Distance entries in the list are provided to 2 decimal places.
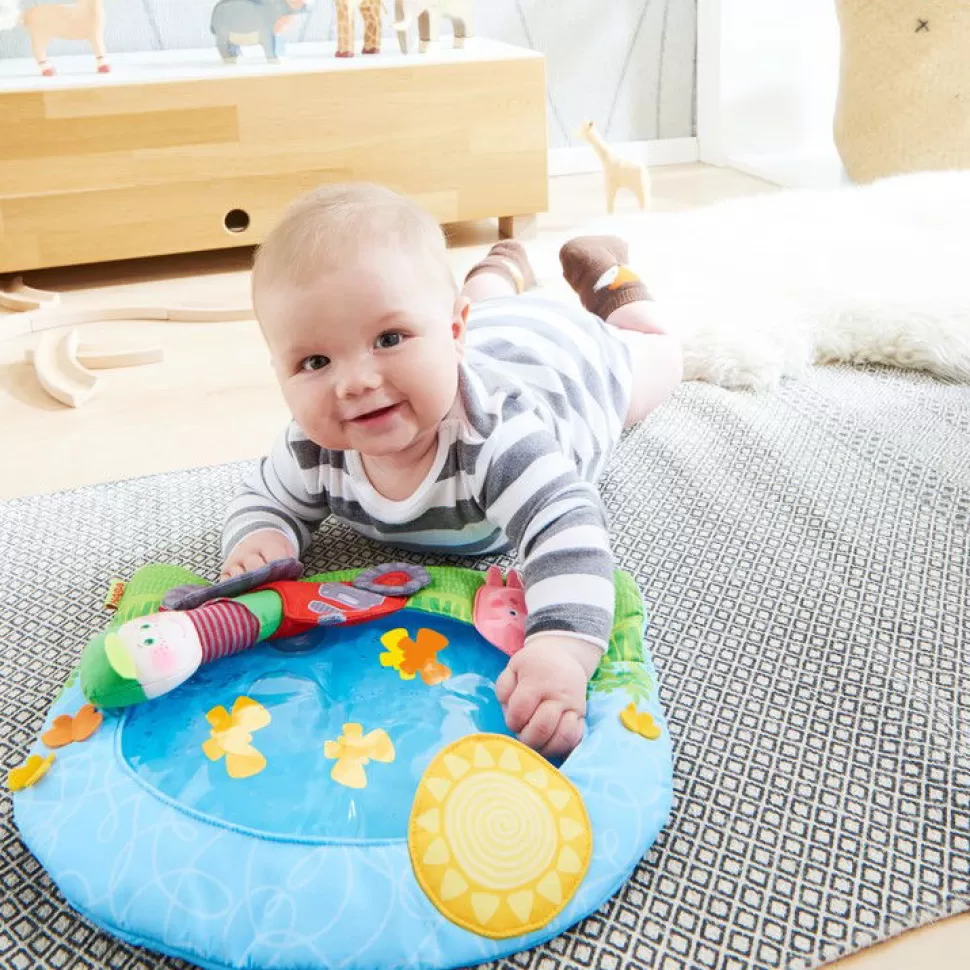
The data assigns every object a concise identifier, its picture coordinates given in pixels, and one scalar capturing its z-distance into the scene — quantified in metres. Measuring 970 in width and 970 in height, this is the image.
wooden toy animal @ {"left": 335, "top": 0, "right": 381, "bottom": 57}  2.08
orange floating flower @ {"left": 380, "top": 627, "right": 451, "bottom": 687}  0.80
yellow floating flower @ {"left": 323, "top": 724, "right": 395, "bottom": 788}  0.70
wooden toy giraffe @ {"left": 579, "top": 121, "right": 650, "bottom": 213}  2.24
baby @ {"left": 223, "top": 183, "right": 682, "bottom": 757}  0.78
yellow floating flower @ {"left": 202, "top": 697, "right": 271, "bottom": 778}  0.71
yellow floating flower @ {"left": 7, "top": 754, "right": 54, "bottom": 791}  0.71
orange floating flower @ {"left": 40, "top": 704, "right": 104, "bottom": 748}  0.74
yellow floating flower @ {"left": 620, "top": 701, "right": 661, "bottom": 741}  0.73
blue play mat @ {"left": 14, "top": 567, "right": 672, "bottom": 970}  0.61
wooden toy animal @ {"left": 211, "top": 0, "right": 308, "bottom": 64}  2.00
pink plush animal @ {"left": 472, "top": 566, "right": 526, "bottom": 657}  0.83
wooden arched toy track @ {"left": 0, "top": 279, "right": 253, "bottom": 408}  1.54
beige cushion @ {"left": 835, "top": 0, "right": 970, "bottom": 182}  2.25
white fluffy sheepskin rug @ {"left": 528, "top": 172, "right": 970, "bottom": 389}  1.39
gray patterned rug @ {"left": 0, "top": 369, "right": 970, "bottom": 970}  0.65
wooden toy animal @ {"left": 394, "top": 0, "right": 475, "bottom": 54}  2.10
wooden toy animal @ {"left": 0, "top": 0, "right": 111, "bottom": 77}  1.93
